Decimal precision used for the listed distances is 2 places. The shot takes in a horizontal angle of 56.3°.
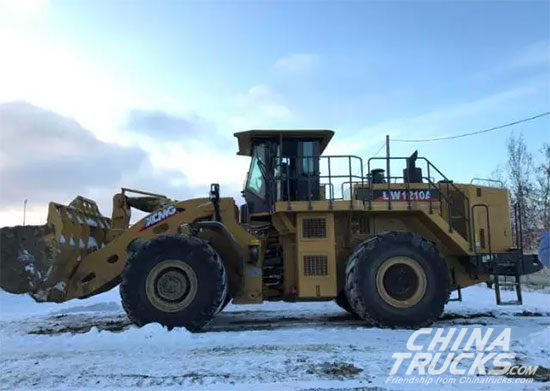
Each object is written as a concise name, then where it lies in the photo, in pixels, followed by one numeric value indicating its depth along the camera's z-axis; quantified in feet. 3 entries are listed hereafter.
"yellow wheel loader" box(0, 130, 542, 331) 29.27
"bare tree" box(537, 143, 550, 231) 107.14
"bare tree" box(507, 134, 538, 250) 92.07
